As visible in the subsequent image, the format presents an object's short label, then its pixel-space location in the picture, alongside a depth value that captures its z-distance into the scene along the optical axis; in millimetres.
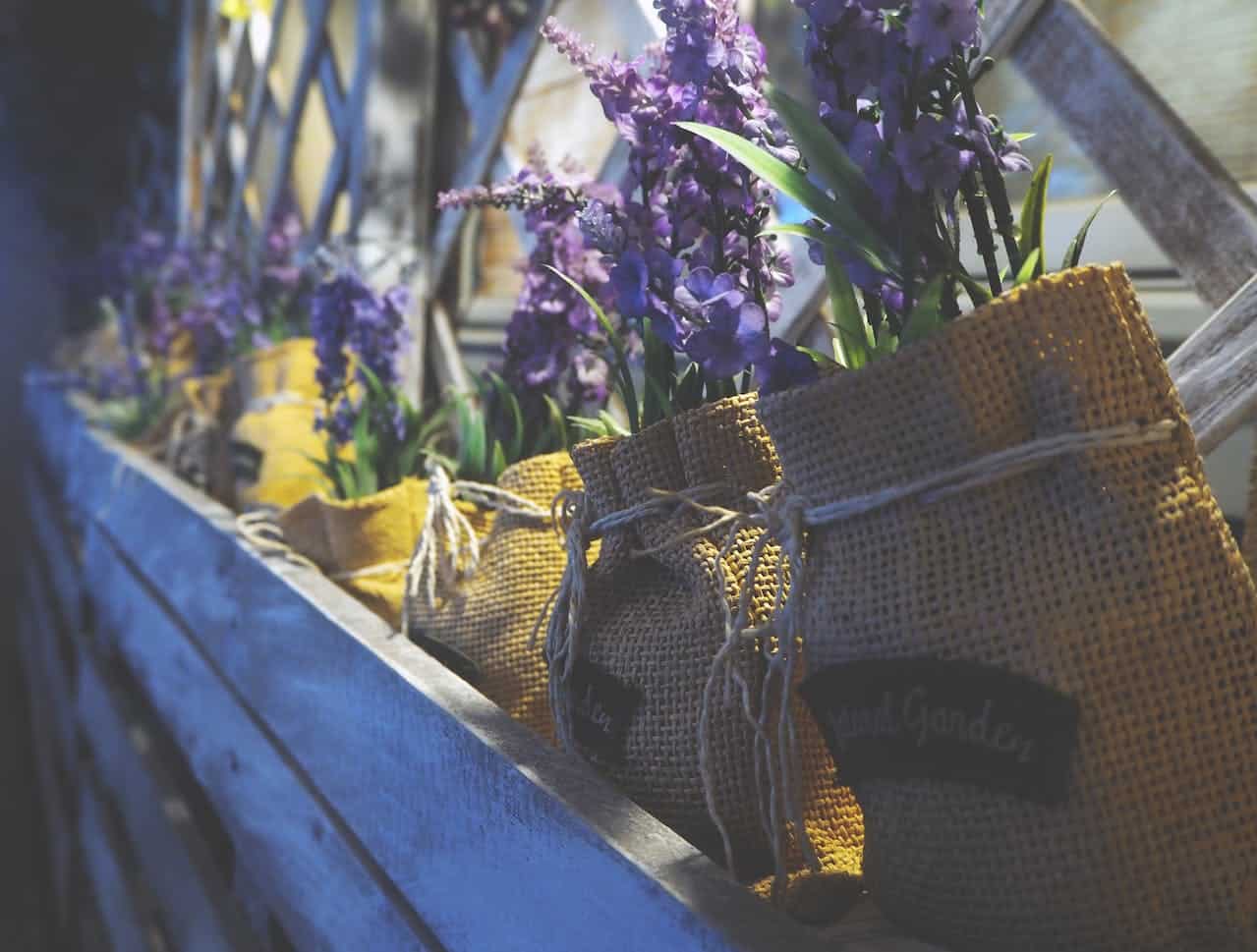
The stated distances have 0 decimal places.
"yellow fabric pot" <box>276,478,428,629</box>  891
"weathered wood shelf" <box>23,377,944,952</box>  419
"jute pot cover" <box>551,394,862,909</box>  473
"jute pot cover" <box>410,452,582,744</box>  654
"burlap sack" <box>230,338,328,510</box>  1195
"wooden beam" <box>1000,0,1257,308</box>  593
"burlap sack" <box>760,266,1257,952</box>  358
